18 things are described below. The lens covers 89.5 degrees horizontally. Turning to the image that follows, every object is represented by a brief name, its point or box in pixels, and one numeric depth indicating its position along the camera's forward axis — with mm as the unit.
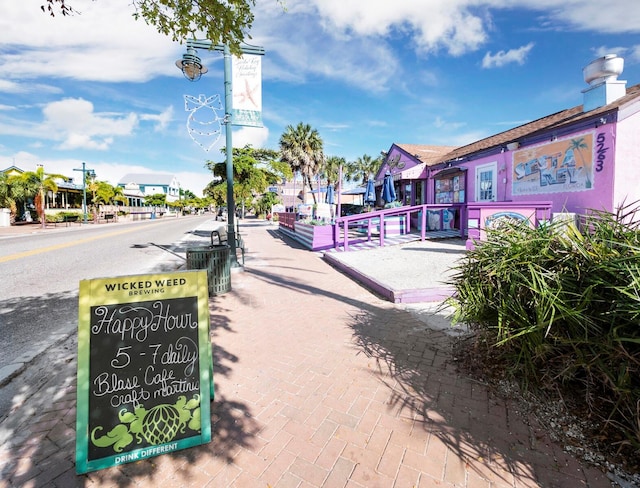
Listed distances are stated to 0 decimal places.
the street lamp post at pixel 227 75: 7559
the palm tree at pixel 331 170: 51359
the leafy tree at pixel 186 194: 127438
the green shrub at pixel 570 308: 2121
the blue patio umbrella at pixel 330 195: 19062
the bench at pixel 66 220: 32466
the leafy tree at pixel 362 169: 55575
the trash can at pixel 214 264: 6188
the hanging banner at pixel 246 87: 7535
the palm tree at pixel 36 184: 29172
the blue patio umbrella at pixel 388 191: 14984
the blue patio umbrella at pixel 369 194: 17017
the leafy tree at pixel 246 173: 17788
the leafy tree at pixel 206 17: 4090
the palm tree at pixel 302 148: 36062
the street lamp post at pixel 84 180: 33591
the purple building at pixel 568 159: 7891
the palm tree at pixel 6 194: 28828
